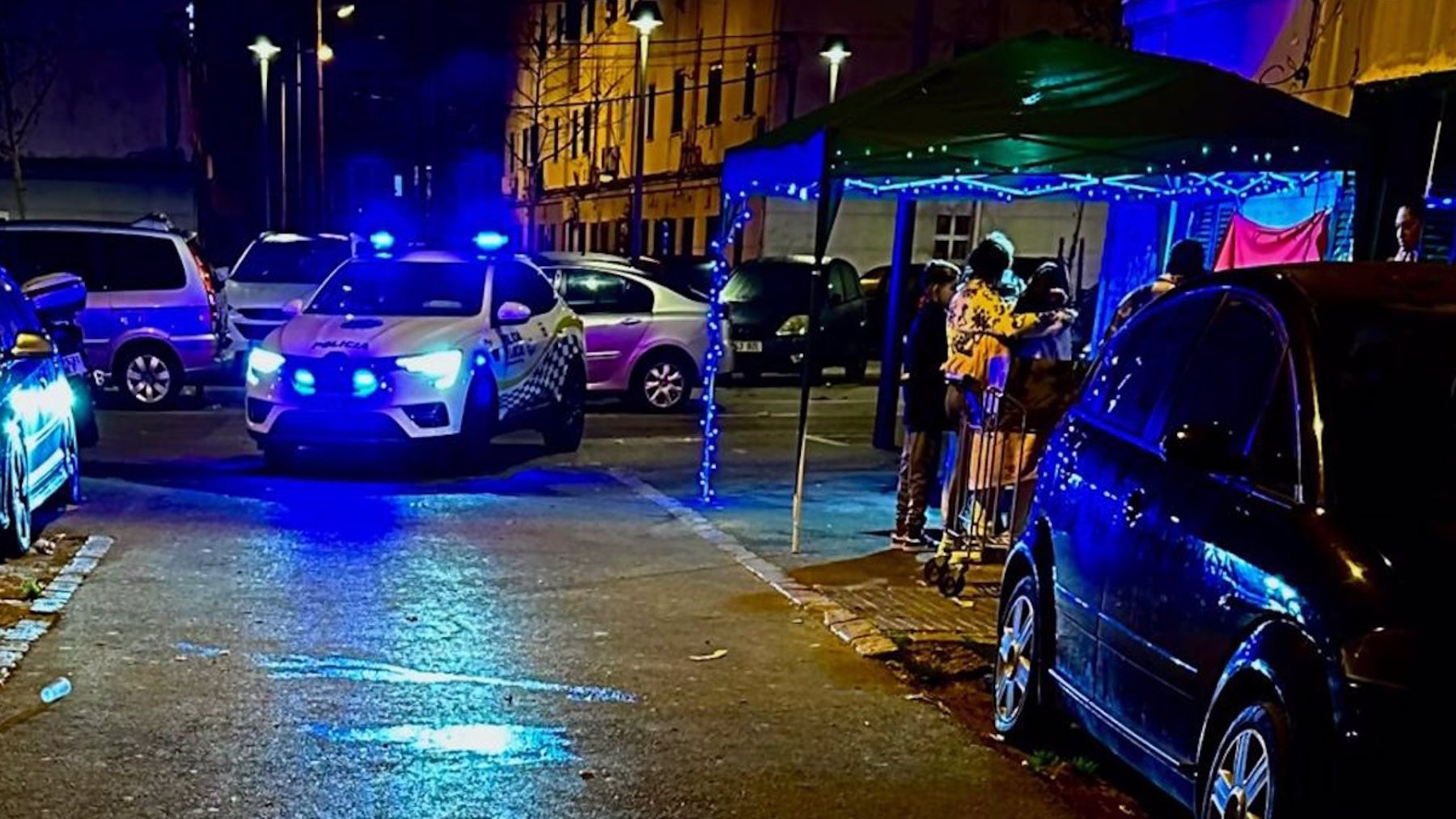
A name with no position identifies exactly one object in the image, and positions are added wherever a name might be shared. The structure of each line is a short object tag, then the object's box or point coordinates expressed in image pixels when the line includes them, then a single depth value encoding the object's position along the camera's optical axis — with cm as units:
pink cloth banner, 1008
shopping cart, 820
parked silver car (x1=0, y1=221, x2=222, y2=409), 1494
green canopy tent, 845
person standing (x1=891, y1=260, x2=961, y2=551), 889
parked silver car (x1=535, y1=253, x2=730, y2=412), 1639
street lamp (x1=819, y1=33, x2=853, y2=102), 2953
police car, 1091
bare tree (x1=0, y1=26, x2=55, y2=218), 2608
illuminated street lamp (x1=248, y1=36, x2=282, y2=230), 3353
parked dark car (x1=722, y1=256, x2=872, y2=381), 1991
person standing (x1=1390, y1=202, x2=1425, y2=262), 813
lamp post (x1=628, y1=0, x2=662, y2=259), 2687
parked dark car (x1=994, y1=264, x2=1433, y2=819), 343
